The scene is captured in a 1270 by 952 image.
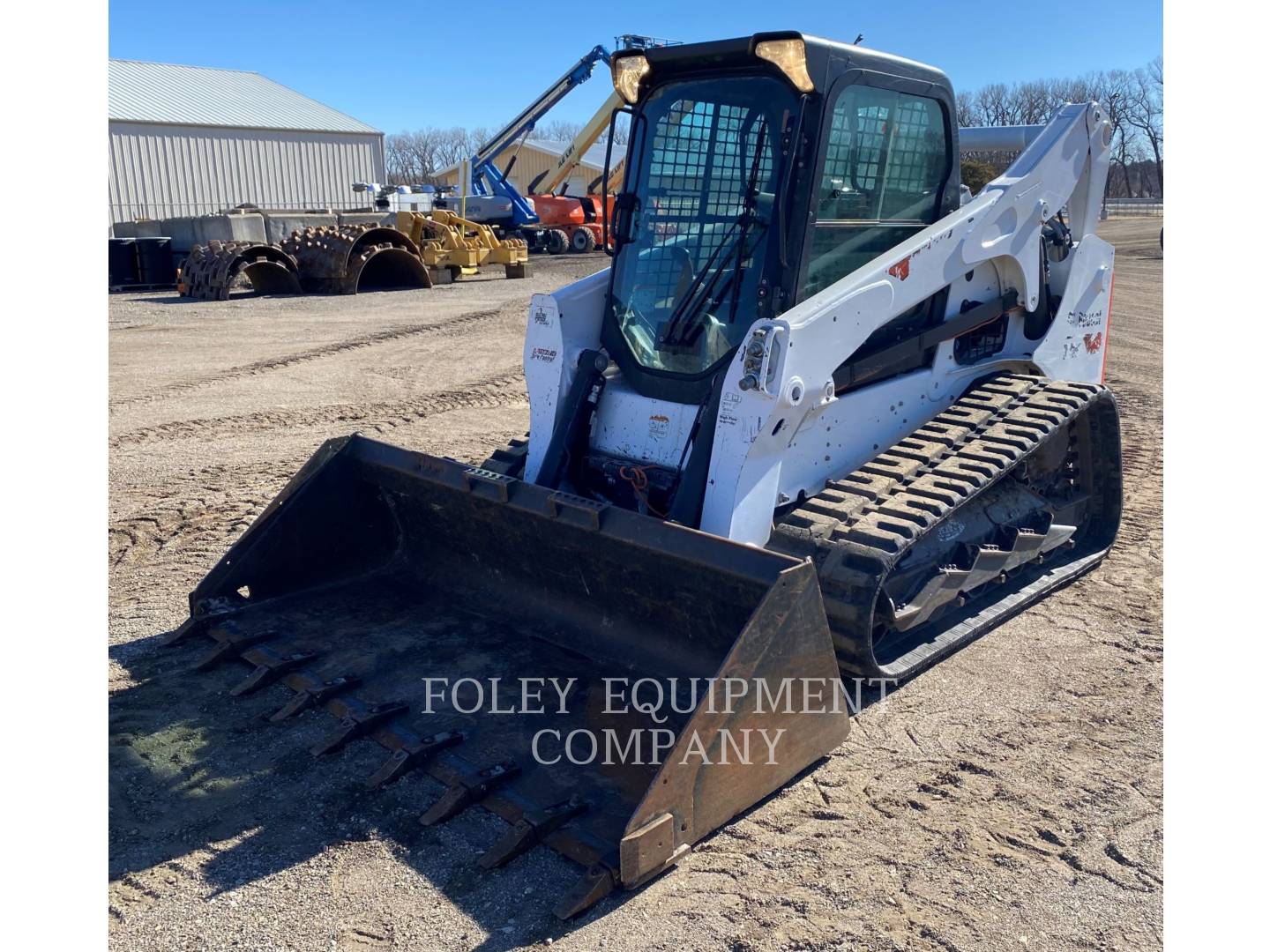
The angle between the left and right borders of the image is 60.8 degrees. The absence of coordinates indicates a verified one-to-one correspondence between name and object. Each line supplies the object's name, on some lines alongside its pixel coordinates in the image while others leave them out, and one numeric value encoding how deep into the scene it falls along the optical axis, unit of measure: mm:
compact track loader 3635
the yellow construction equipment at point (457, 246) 21406
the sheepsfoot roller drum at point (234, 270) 17969
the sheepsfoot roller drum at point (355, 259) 18438
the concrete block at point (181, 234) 20672
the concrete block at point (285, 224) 22223
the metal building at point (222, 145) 33938
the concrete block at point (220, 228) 20781
